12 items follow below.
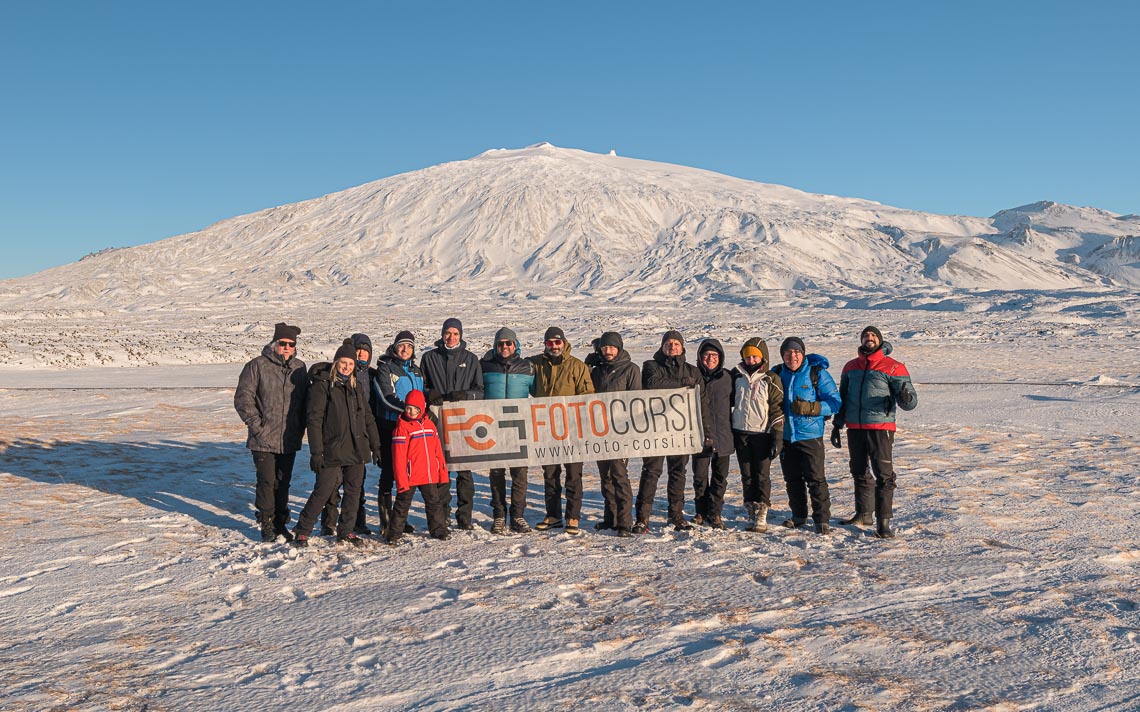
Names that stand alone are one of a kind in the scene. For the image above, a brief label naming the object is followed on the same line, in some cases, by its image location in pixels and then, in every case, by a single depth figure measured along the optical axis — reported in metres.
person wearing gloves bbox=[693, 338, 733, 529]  7.23
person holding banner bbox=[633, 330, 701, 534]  7.21
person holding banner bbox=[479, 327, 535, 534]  7.26
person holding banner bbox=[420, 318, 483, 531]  7.20
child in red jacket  6.73
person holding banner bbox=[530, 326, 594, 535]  7.21
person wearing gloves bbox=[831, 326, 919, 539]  6.82
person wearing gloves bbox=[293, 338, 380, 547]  6.62
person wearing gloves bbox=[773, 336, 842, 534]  6.93
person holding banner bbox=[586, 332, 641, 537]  7.14
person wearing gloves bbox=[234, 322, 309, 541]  6.86
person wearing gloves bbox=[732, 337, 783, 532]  7.03
